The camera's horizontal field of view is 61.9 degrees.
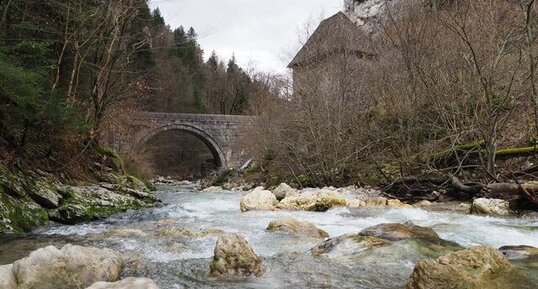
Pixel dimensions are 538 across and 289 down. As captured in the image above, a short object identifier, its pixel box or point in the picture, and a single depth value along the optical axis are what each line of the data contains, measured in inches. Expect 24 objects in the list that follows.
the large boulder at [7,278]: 137.9
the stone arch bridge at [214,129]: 1208.8
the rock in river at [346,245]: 199.5
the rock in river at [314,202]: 374.3
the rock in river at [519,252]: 186.7
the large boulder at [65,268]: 145.3
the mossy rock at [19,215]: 253.9
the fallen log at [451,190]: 322.7
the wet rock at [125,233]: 246.1
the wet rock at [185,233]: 245.3
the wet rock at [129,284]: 130.3
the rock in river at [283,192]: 474.9
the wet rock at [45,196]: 304.2
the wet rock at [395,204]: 362.9
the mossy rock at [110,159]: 510.9
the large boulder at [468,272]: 138.8
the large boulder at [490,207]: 312.0
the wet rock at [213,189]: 830.5
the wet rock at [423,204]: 379.6
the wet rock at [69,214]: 298.4
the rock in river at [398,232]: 220.5
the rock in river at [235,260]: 168.4
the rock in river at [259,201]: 382.9
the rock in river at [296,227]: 253.3
